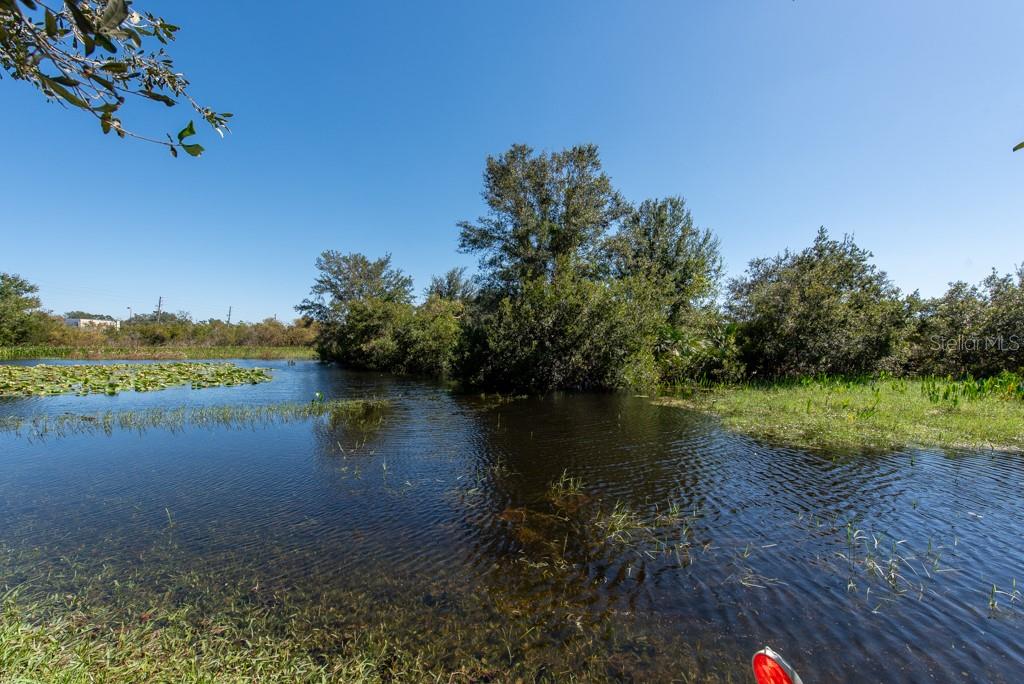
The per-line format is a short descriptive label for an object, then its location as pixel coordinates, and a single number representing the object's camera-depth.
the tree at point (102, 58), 1.38
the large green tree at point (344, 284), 53.41
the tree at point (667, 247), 31.08
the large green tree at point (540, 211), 27.77
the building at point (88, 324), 75.31
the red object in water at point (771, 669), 1.67
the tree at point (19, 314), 40.33
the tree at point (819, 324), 21.25
